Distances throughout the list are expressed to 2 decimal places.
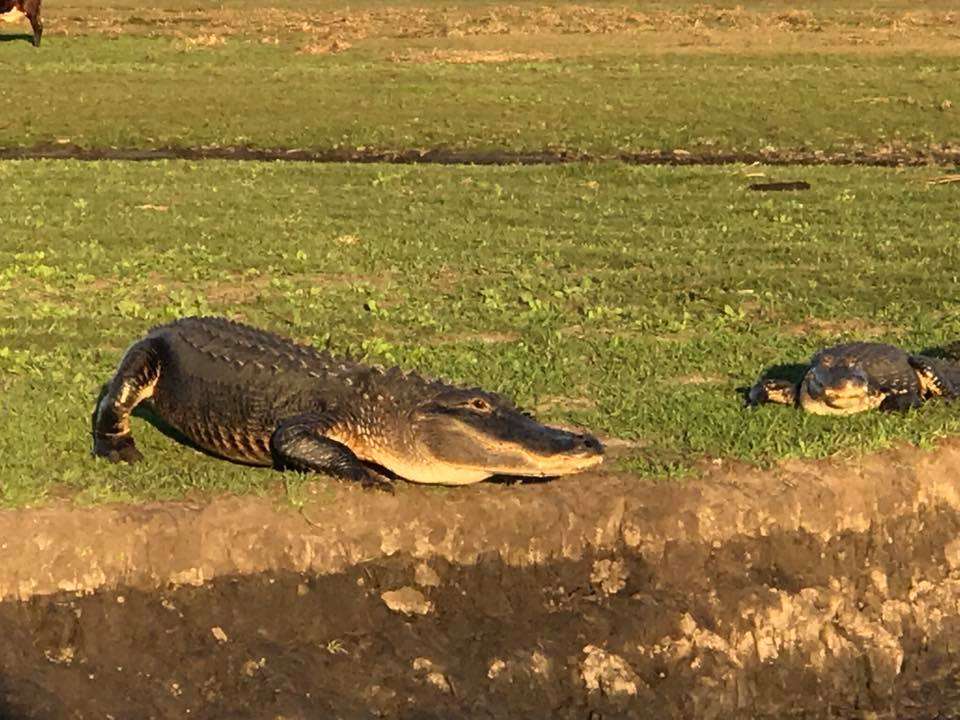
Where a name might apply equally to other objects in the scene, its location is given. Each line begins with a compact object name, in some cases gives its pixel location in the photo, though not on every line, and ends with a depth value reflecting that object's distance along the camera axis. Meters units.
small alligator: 9.40
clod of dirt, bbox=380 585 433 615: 7.55
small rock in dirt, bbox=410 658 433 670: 7.23
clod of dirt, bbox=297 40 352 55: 37.07
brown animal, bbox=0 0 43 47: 38.16
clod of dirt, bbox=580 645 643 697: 7.26
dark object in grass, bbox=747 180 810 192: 19.68
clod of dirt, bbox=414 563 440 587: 7.67
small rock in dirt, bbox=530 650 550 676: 7.27
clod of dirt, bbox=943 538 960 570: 8.47
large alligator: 7.87
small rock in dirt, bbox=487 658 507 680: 7.23
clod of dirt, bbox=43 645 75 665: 7.04
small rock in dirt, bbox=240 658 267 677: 7.05
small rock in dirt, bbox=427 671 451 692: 7.14
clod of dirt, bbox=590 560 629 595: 7.78
